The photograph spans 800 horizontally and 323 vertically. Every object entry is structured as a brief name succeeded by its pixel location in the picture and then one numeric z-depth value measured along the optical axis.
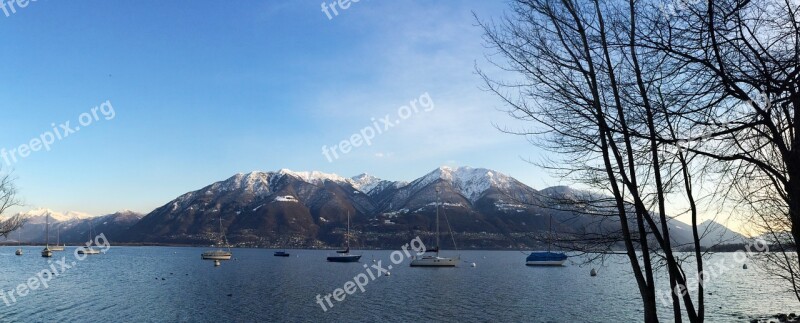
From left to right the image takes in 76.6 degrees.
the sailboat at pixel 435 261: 116.50
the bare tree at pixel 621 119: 7.40
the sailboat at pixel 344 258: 153.09
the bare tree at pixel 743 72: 5.96
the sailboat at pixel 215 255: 169.50
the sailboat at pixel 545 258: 137.88
